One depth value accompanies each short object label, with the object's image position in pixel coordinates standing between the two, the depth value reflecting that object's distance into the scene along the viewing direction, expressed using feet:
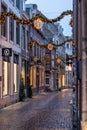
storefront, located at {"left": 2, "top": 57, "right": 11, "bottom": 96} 70.65
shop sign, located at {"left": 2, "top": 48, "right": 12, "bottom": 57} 64.66
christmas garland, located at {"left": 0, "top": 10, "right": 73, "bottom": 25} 45.48
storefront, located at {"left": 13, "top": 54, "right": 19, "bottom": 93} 81.83
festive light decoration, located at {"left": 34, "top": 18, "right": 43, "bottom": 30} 48.72
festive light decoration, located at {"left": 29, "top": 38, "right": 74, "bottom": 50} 74.80
